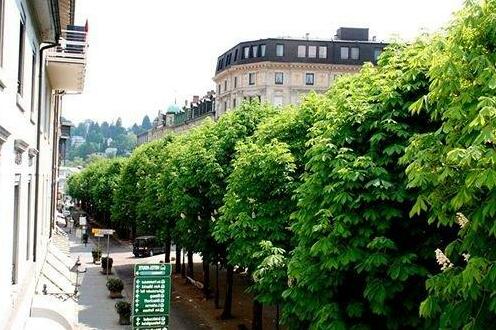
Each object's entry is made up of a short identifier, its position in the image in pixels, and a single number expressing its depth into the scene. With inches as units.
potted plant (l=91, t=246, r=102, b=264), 2065.5
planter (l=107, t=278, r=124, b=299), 1450.5
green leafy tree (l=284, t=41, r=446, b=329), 458.9
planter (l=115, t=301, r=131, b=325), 1173.7
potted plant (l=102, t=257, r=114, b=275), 1836.9
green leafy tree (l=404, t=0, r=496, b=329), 289.4
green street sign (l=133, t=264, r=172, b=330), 609.0
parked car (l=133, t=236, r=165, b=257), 2160.4
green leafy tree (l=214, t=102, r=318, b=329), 774.5
